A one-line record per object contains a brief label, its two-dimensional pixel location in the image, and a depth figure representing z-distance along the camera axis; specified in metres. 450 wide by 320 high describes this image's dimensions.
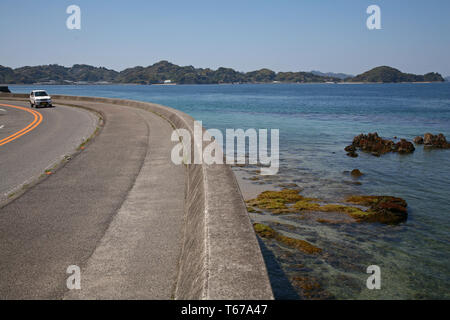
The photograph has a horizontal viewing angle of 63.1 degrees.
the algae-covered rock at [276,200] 10.20
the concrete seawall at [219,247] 3.28
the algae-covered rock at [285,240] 7.59
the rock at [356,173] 14.55
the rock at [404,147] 20.12
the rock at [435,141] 22.10
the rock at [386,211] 9.58
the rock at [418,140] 23.44
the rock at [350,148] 19.91
